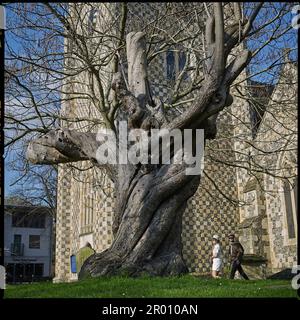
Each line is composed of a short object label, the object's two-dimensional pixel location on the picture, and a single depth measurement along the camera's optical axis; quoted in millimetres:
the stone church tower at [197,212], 15828
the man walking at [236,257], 10695
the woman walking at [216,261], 11141
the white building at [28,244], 41569
